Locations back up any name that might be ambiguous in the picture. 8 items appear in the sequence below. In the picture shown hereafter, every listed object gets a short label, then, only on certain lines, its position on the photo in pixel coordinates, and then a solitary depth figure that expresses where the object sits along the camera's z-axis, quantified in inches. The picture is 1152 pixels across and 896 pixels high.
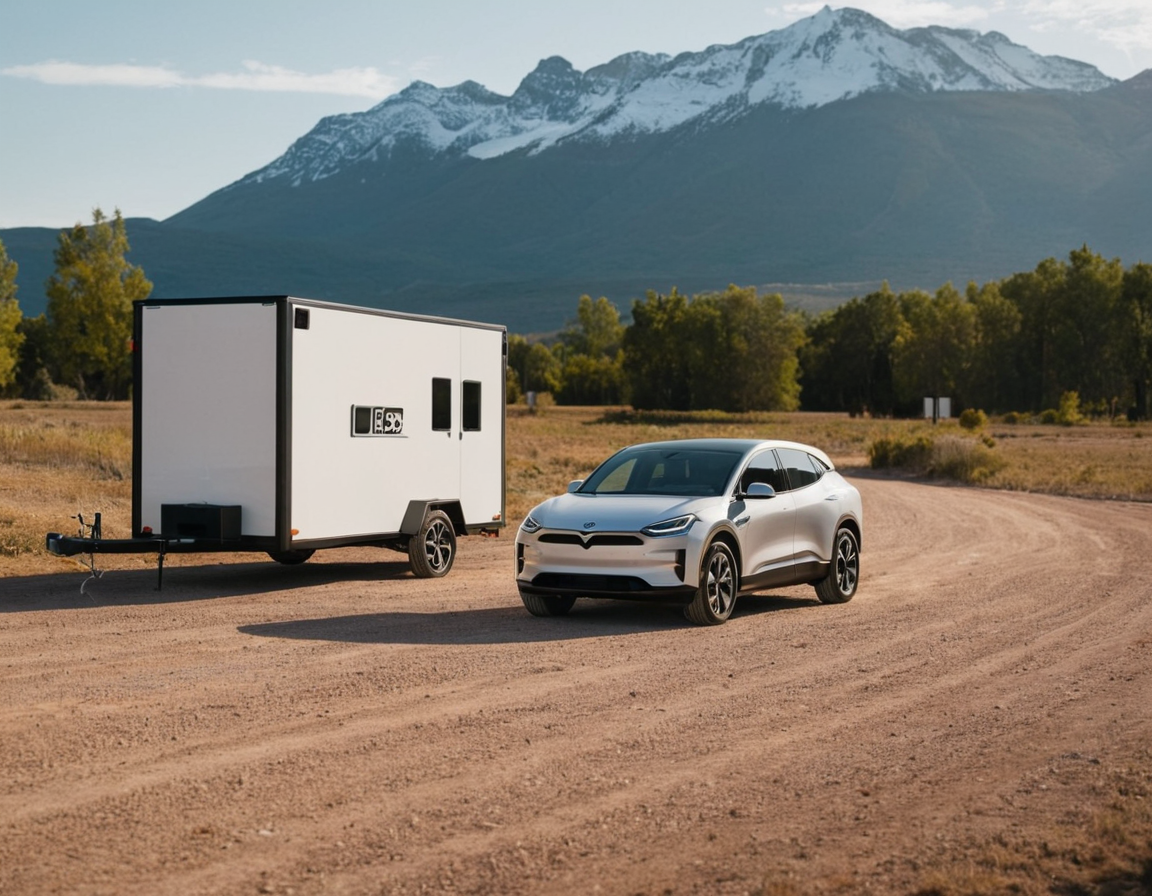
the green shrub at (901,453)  1796.3
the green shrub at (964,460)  1593.3
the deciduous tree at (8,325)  3002.0
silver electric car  502.3
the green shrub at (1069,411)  3314.5
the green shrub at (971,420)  2503.8
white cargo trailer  599.2
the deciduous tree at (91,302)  3070.9
